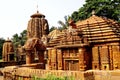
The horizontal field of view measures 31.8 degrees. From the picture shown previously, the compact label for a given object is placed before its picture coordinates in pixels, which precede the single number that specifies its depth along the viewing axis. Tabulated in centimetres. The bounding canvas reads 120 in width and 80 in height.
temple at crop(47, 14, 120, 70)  1220
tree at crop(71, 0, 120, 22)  2909
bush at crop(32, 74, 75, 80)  869
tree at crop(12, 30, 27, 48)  6211
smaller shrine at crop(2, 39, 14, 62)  3194
